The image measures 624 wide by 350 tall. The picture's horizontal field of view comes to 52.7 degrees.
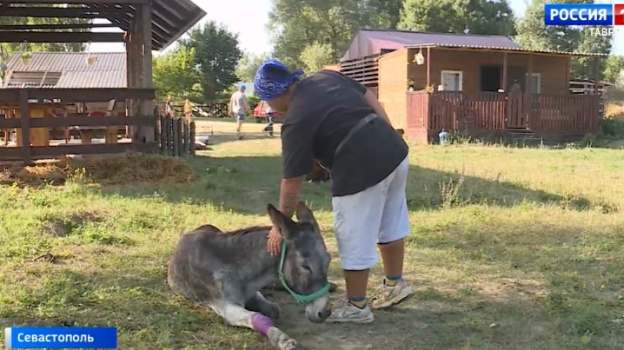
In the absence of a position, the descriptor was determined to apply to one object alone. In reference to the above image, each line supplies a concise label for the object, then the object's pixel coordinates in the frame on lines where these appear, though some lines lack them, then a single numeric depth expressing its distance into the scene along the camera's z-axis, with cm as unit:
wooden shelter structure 970
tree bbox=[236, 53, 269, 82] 6569
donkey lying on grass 334
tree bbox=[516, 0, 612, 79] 5397
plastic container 1888
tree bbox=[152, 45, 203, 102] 4537
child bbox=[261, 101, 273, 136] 2148
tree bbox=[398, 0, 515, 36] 4875
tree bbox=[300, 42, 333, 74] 4950
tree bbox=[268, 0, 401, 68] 5453
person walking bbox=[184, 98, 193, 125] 2205
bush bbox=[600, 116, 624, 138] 2299
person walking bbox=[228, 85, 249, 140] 2028
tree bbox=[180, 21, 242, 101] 4744
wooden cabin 1980
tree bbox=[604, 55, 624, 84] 5447
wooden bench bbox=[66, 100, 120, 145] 1187
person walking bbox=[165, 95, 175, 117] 1962
